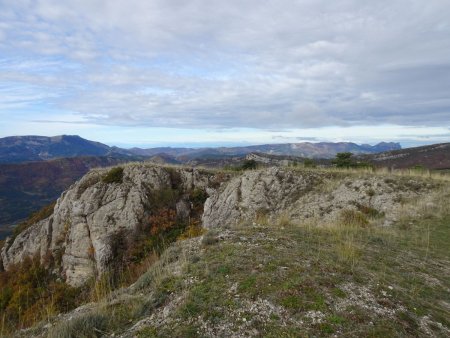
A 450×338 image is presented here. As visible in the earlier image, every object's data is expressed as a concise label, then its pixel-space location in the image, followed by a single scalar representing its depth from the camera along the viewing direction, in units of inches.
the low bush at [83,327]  253.9
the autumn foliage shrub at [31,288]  896.3
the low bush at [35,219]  1429.6
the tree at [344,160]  1305.4
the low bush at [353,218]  686.5
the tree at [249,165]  1305.4
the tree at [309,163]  1243.5
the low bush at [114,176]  1165.2
